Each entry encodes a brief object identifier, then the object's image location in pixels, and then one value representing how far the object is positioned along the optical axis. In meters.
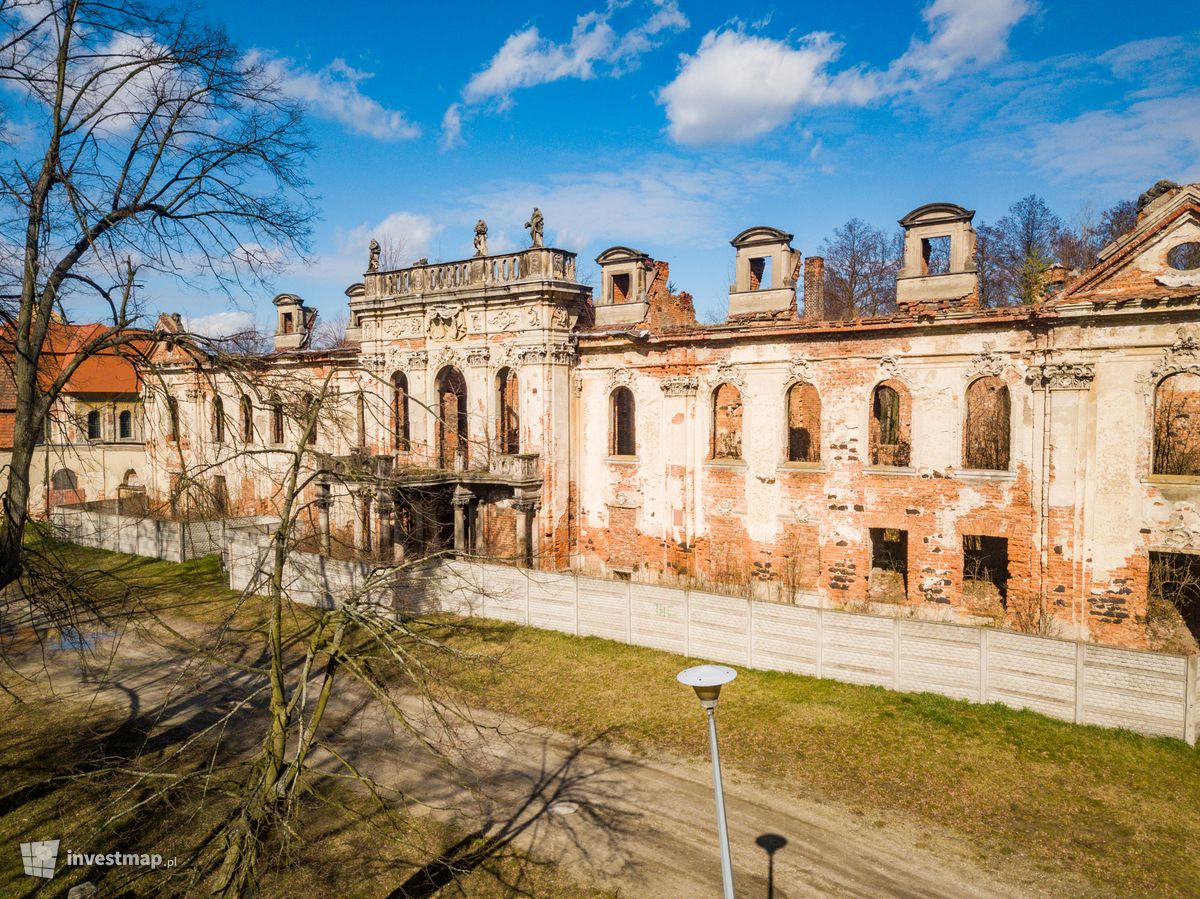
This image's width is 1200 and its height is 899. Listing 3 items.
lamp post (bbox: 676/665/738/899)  6.36
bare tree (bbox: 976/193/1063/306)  35.53
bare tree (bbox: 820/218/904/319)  39.47
